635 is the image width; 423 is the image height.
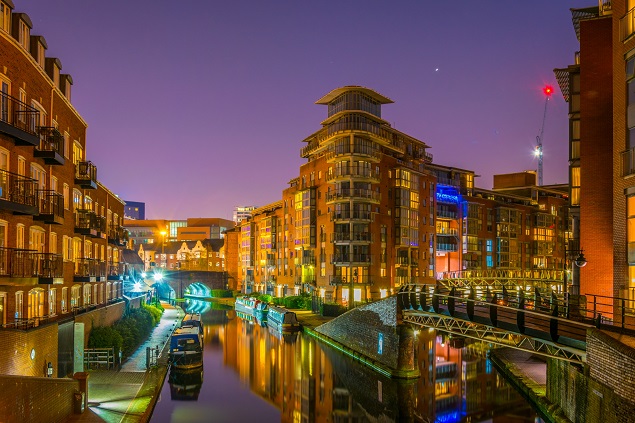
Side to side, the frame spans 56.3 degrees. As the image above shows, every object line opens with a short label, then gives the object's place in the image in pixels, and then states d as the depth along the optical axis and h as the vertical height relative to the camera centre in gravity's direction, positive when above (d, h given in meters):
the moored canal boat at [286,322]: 58.97 -8.36
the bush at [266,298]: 86.15 -8.87
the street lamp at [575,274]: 31.81 -1.82
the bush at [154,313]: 57.46 -7.78
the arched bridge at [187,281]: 125.12 -9.22
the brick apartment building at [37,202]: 22.09 +1.57
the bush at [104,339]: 34.25 -5.91
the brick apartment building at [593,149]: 30.67 +4.92
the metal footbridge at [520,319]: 21.39 -3.66
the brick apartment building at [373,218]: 71.81 +3.14
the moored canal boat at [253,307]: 74.31 -9.46
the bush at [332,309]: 62.97 -7.49
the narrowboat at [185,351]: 39.06 -7.43
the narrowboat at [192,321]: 47.95 -6.99
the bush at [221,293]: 120.62 -11.15
